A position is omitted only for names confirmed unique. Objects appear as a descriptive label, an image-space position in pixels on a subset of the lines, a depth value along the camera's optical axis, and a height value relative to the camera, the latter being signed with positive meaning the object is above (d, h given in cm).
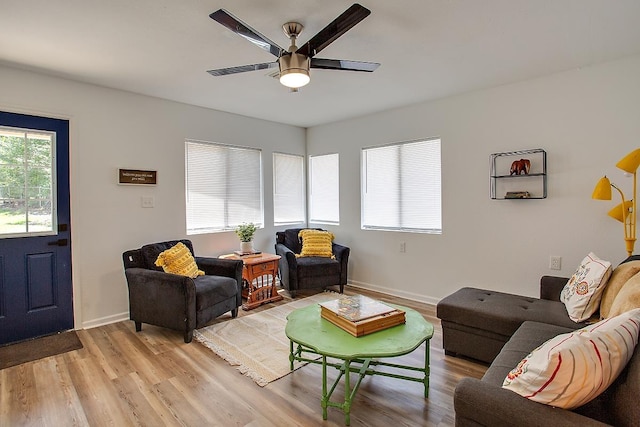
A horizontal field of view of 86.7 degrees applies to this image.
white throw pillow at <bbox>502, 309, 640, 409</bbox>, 114 -56
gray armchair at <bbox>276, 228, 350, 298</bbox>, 430 -82
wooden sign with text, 361 +34
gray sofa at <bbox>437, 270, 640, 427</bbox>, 117 -76
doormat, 274 -121
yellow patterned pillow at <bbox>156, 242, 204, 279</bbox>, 334 -54
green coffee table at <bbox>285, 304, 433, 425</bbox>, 188 -79
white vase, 427 -51
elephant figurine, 330 +38
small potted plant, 426 -37
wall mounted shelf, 329 +30
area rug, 255 -120
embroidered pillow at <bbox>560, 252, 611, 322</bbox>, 221 -57
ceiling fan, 177 +96
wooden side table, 398 -86
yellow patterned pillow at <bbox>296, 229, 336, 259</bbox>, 467 -52
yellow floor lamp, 264 -4
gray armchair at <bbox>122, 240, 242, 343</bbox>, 302 -82
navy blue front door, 302 -18
